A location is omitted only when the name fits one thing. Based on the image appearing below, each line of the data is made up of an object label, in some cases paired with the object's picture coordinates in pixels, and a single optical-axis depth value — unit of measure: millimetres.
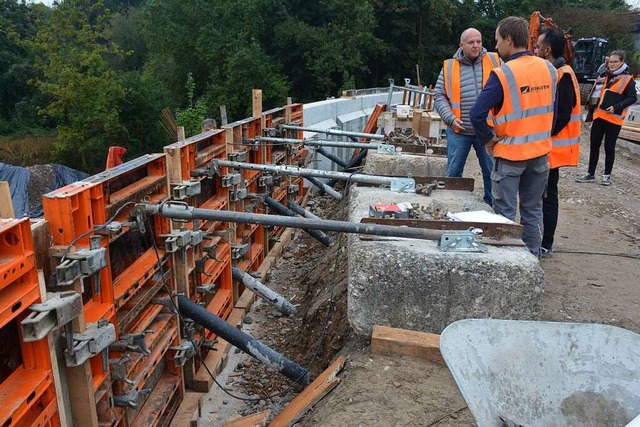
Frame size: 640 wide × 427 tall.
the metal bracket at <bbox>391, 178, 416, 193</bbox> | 4441
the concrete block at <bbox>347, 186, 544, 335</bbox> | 2980
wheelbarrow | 2049
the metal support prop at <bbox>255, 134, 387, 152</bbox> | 6595
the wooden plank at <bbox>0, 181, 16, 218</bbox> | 2455
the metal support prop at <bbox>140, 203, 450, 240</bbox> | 3047
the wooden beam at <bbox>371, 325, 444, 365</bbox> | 3008
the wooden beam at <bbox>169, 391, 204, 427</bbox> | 4102
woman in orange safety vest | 8014
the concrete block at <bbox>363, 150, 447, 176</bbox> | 5703
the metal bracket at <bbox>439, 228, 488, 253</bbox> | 3088
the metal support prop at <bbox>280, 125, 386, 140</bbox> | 7668
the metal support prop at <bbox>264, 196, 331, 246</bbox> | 7164
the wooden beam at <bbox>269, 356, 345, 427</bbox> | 3139
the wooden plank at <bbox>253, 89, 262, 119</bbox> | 7117
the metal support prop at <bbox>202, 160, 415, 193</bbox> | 4465
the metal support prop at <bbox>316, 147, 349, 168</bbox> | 10314
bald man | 5090
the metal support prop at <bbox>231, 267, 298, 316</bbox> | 5668
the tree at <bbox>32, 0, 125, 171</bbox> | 28984
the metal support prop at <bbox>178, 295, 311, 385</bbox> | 4270
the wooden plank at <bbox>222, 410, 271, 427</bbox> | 3850
